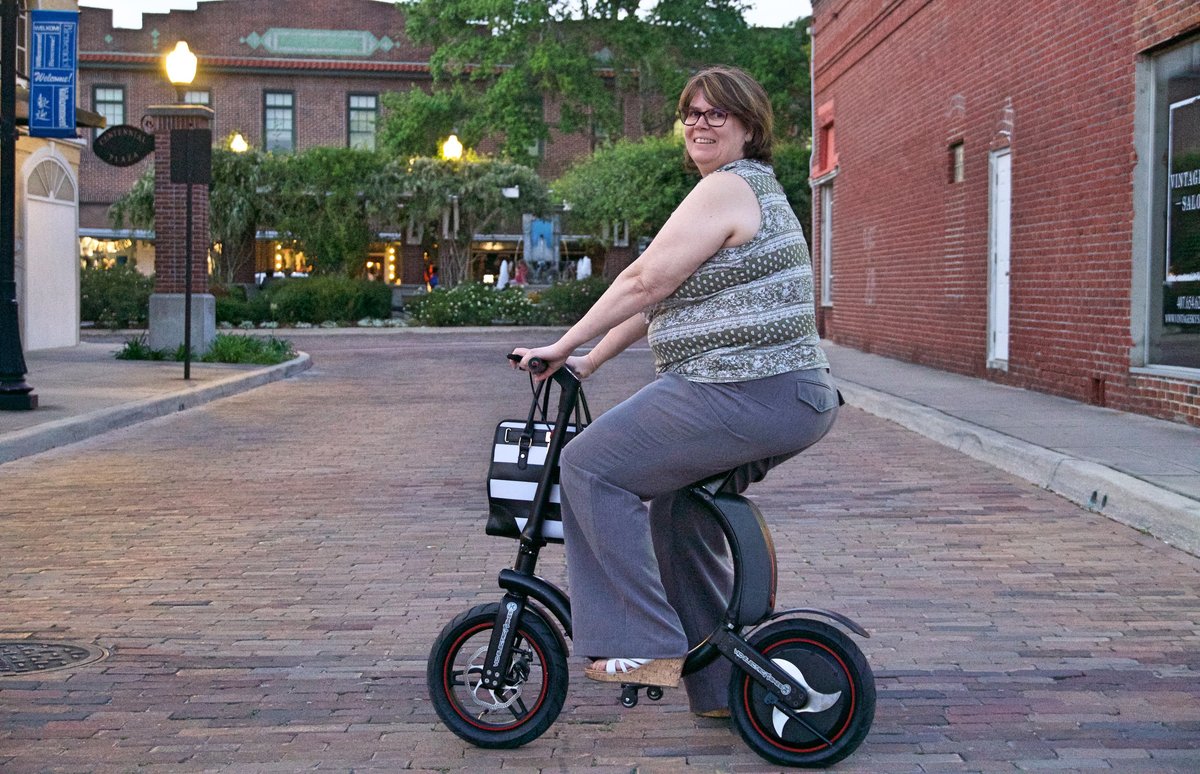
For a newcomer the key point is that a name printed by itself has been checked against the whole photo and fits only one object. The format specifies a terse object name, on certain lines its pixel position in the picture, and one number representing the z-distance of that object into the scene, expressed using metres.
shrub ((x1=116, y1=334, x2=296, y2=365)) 21.73
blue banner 17.38
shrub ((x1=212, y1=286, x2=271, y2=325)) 38.06
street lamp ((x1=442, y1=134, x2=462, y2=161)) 41.50
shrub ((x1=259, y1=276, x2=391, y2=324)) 39.06
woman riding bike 3.86
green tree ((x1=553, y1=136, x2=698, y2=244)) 43.53
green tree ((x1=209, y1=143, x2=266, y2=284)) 42.25
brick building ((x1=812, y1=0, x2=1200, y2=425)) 12.32
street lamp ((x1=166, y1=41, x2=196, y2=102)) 19.91
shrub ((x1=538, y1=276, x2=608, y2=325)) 39.19
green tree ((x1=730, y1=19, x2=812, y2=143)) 51.41
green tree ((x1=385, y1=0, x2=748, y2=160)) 48.56
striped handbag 4.02
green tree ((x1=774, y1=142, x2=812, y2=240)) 42.81
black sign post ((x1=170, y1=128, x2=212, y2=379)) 18.22
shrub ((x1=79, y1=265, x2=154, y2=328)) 34.72
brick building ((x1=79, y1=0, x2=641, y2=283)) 53.69
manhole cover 5.25
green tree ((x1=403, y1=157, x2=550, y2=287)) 43.53
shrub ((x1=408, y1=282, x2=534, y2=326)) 39.06
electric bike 3.99
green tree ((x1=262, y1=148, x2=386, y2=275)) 42.81
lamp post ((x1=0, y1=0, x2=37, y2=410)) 13.66
